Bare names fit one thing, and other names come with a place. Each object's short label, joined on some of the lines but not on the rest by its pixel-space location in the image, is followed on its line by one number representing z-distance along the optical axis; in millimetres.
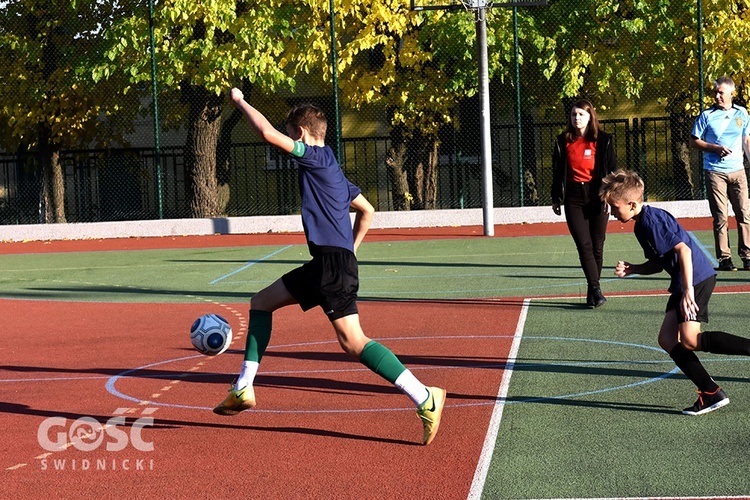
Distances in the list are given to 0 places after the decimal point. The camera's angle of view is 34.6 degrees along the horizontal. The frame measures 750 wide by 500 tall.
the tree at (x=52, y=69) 26031
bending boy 6746
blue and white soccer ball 7680
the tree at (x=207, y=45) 23797
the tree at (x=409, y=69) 24797
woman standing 11234
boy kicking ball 6504
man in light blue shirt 13570
